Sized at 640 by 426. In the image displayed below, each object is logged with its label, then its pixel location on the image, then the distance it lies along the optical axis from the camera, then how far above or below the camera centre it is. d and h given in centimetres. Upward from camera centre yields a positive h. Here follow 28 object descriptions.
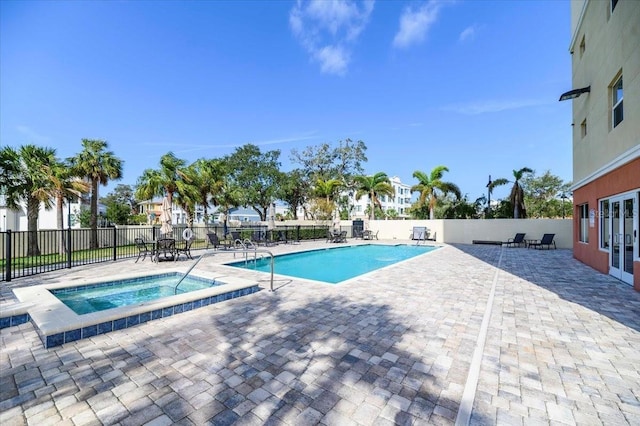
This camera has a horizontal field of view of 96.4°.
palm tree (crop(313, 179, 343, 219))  2503 +168
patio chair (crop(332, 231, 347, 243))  1973 -174
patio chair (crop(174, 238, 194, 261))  1073 -142
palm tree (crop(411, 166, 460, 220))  2352 +219
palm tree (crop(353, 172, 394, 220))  2536 +236
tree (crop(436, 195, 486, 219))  2722 +35
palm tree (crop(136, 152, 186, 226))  1522 +178
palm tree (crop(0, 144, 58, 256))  1234 +155
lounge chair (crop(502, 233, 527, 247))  1712 -171
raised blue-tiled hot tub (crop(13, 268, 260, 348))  379 -155
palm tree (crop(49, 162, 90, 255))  1377 +140
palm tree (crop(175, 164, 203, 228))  1636 +131
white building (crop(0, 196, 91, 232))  2103 -45
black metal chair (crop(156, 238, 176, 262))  1027 -124
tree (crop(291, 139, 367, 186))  3553 +665
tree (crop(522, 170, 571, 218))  3488 +246
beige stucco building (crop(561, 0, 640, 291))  659 +229
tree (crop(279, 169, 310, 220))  3388 +288
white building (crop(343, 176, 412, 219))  6526 +289
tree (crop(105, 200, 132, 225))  3588 -5
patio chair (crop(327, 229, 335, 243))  2022 -170
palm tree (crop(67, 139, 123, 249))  1723 +297
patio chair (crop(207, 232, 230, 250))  1453 -145
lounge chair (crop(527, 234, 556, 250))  1588 -164
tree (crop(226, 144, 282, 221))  3219 +434
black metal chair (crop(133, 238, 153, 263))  1063 -117
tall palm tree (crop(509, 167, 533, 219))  2177 +120
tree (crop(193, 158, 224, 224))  2077 +261
